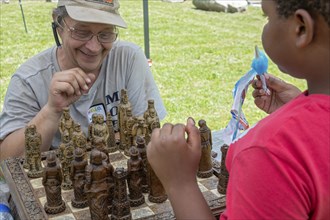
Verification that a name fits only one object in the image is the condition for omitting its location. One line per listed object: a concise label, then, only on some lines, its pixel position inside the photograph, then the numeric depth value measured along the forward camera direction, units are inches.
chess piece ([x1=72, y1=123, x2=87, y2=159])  71.1
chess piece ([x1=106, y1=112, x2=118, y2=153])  80.4
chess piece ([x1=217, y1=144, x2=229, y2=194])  66.1
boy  33.9
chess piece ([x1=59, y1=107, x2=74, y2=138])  75.4
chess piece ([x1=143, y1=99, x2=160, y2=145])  76.2
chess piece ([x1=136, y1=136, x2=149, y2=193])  66.8
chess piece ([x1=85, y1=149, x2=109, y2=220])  59.1
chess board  61.7
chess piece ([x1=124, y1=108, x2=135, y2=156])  77.9
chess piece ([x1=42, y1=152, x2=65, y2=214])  62.6
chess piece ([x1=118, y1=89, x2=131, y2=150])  80.7
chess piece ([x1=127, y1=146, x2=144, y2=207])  64.8
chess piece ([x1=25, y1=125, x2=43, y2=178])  72.2
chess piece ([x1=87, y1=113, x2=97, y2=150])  74.5
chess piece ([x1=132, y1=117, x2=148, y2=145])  75.7
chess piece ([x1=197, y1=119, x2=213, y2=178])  70.7
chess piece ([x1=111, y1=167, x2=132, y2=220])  61.1
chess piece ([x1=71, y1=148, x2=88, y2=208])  63.9
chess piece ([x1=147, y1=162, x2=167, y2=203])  64.5
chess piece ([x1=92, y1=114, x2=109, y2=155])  71.1
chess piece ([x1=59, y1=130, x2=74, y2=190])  69.7
